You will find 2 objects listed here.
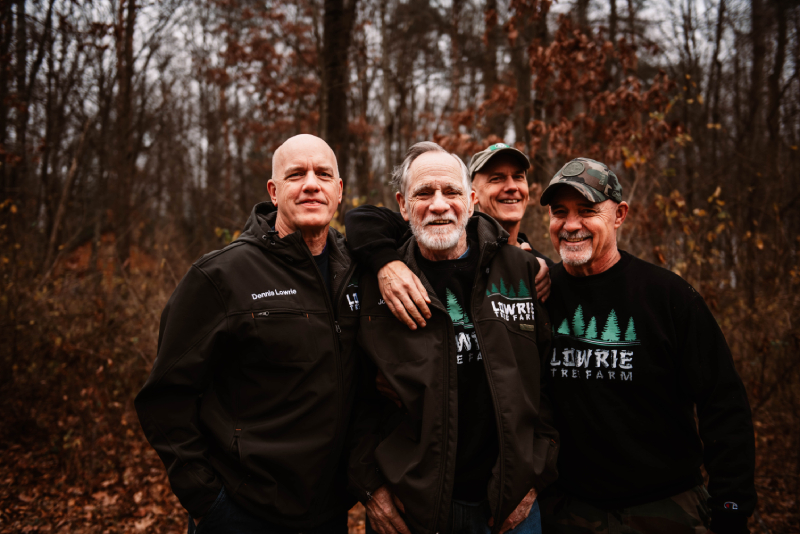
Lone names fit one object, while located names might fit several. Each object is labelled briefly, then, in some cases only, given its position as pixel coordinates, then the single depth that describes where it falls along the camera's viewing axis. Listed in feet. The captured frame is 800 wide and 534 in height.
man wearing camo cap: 6.82
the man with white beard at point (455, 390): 6.56
